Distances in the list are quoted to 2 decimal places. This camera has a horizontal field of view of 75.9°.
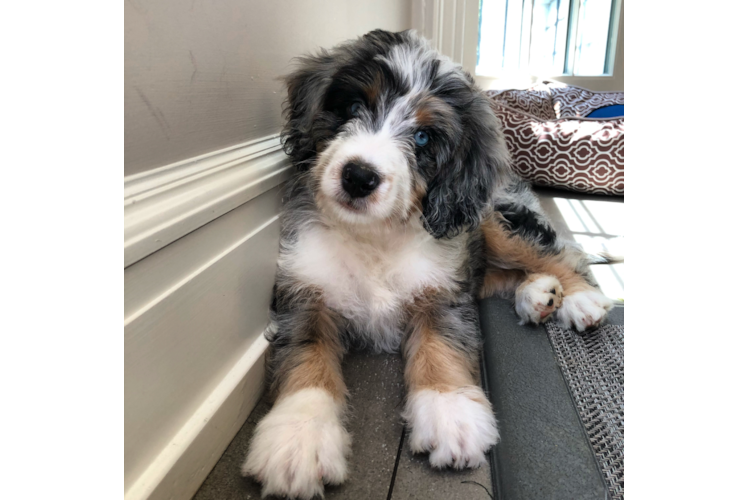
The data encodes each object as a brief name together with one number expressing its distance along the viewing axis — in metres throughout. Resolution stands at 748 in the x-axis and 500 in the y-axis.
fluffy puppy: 0.37
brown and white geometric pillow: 0.97
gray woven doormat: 0.36
